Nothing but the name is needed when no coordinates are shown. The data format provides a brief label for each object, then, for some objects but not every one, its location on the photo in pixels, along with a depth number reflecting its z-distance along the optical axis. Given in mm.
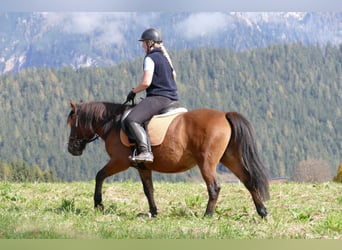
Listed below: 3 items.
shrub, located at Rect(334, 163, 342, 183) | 33359
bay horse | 16687
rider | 16906
